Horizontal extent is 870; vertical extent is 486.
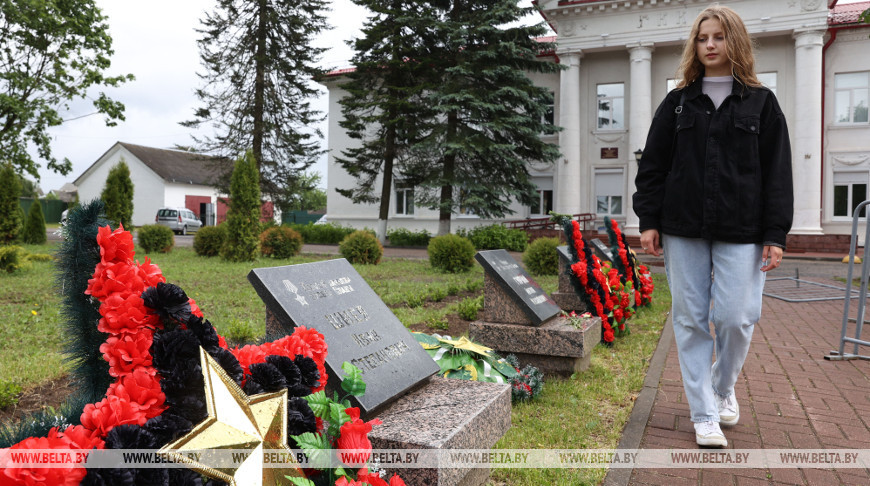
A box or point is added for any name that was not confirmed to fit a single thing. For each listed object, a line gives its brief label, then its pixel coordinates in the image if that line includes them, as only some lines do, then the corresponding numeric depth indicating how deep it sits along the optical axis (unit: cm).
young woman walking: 301
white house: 4100
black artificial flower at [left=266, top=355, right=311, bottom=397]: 188
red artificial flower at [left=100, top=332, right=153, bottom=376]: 151
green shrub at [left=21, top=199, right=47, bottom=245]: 2067
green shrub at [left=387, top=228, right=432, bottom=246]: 2605
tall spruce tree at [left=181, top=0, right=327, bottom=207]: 2333
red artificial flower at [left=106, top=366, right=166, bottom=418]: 146
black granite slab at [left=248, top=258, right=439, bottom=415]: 250
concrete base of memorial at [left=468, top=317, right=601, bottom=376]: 459
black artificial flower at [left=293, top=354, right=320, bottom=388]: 194
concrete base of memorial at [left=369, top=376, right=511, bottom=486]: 207
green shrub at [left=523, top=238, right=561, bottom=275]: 1241
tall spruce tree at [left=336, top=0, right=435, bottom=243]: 2189
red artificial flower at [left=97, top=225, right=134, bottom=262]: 162
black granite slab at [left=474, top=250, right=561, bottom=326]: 462
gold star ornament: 145
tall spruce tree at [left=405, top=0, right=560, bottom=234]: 2053
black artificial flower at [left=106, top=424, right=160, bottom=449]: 132
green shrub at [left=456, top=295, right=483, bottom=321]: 689
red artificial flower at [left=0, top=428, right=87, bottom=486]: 117
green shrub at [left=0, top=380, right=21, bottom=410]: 359
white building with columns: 2220
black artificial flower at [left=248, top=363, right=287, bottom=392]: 180
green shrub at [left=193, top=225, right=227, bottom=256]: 1684
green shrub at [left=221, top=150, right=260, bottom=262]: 1558
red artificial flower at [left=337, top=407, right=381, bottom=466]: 178
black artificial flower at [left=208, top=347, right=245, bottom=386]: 165
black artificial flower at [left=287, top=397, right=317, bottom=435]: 179
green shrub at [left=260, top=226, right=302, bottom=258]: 1689
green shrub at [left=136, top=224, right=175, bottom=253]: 1753
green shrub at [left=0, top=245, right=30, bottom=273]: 1117
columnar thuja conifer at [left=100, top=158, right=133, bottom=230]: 1565
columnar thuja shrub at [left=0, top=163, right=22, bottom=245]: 1719
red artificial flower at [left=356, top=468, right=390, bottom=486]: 180
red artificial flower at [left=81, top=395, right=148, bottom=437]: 140
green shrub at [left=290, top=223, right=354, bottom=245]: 2752
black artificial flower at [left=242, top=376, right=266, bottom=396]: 173
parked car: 3581
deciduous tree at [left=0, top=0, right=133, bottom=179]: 1905
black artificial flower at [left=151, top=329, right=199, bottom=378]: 152
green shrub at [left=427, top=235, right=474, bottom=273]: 1348
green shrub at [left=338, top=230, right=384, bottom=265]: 1531
